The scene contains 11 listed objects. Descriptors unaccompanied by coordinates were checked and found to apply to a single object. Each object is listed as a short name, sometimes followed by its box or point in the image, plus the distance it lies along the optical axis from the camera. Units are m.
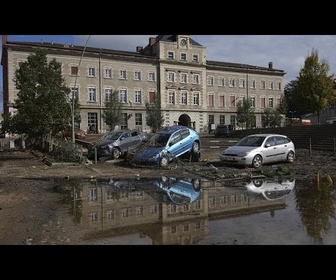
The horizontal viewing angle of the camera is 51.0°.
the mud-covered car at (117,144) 21.36
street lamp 22.95
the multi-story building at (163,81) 58.69
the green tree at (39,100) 23.20
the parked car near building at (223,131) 49.44
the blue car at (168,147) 17.55
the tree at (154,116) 58.66
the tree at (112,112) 56.03
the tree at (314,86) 44.41
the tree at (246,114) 66.44
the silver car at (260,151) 16.45
